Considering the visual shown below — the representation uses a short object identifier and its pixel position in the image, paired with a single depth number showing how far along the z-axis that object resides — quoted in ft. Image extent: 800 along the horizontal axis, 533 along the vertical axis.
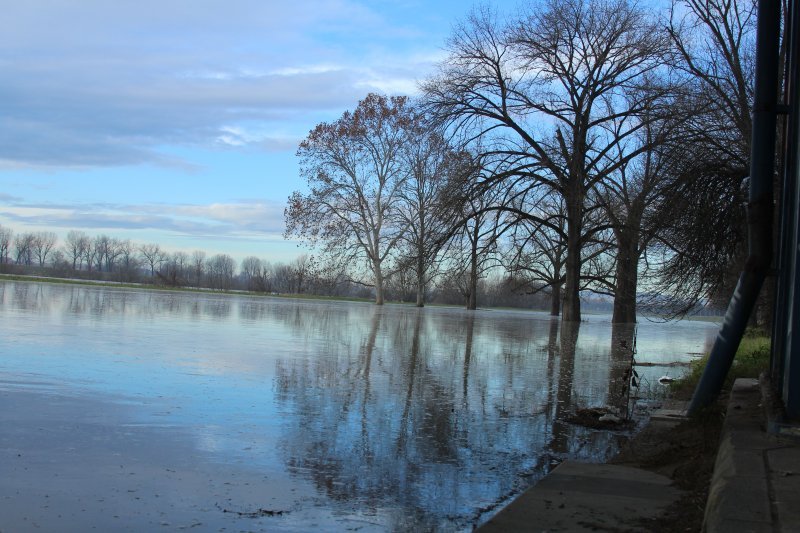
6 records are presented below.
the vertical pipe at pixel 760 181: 26.08
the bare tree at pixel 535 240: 96.53
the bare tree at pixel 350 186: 169.48
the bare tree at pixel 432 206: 77.05
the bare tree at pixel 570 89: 94.84
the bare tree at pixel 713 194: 48.03
